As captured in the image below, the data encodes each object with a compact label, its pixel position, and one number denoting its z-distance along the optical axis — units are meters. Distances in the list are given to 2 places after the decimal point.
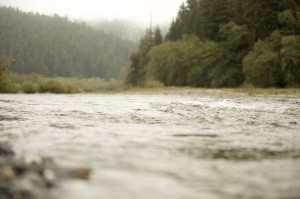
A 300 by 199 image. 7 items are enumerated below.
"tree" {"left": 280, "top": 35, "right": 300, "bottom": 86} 41.16
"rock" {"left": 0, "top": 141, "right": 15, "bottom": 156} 7.64
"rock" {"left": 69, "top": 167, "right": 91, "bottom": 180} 6.27
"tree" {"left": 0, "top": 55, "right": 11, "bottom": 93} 54.81
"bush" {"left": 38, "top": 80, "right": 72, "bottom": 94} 59.78
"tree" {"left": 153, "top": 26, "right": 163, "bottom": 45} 98.00
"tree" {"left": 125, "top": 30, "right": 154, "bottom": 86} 98.56
